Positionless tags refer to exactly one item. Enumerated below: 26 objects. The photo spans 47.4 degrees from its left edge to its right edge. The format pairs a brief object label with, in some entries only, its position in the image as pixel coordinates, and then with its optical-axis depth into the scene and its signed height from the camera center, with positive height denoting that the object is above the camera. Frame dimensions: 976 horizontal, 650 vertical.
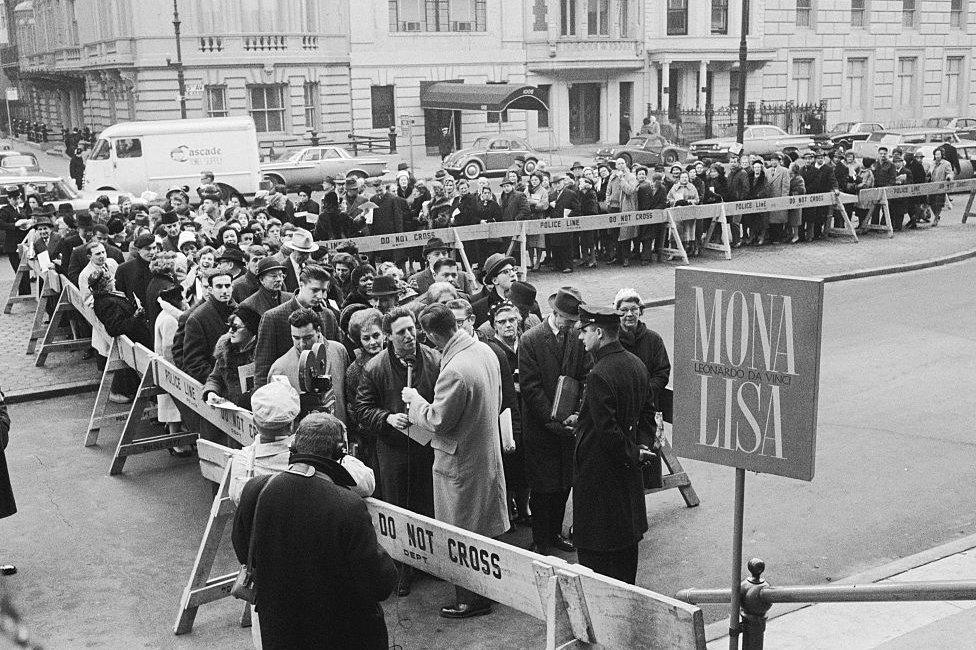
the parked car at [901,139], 37.81 -1.49
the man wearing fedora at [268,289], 8.69 -1.35
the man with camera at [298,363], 7.43 -1.68
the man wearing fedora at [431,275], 10.85 -1.59
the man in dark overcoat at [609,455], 6.19 -1.95
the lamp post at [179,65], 38.57 +1.84
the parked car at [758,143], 38.28 -1.51
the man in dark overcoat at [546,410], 7.57 -2.04
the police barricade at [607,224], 17.65 -1.98
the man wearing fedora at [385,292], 9.23 -1.48
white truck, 29.09 -0.96
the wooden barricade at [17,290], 17.23 -2.61
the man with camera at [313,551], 4.72 -1.84
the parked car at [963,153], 30.12 -1.69
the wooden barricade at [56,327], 13.24 -2.46
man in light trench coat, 6.52 -1.90
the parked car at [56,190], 24.11 -1.53
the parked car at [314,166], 33.44 -1.56
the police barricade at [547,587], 4.38 -2.09
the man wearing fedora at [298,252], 10.95 -1.39
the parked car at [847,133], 40.88 -1.38
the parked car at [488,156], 36.62 -1.58
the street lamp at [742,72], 30.55 +0.79
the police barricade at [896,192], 22.50 -1.96
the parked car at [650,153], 39.16 -1.72
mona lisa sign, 4.19 -1.04
